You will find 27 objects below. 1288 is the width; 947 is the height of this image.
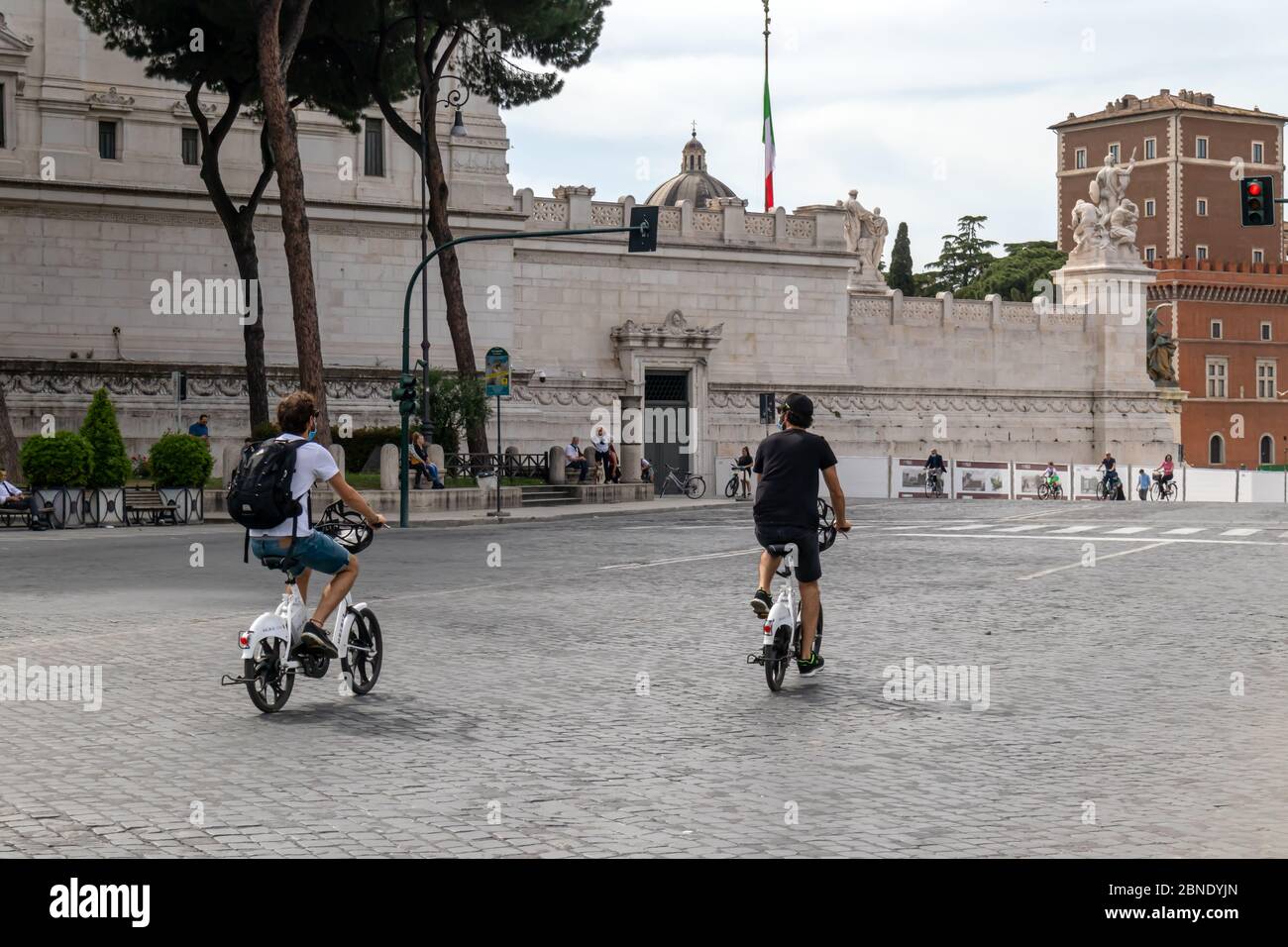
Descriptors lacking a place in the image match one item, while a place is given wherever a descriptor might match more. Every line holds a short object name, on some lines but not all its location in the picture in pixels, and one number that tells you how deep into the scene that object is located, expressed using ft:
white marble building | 139.13
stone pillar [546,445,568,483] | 134.21
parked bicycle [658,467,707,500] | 158.51
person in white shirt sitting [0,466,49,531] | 94.53
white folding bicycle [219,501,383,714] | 31.09
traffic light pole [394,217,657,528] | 101.19
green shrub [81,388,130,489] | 98.77
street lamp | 118.21
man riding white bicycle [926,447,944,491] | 168.86
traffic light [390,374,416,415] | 103.24
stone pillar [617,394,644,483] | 144.56
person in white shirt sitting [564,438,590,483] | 136.98
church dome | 309.22
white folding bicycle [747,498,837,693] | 34.37
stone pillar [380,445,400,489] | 109.80
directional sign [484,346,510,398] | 111.96
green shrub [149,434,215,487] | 101.81
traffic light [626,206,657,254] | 110.42
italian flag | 197.16
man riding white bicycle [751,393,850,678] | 35.04
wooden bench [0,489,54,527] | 95.28
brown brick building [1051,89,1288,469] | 316.40
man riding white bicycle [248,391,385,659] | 31.30
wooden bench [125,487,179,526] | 100.48
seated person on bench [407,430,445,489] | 112.98
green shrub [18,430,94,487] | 95.71
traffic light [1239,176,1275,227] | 87.61
